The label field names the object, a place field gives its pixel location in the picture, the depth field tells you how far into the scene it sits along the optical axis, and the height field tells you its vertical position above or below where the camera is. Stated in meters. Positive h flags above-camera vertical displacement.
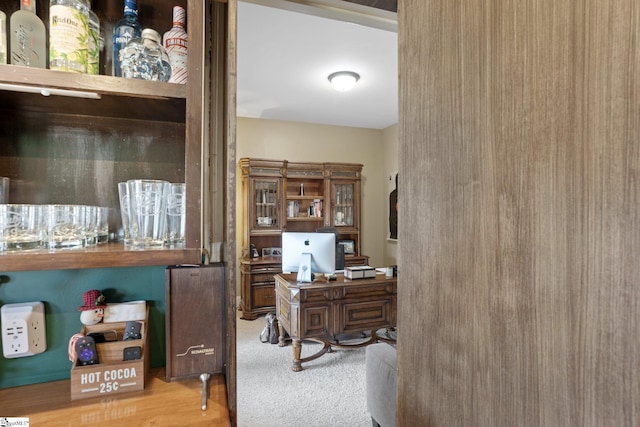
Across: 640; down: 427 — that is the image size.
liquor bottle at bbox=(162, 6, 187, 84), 0.83 +0.43
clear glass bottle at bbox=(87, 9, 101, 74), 0.79 +0.41
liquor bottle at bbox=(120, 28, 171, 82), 0.82 +0.39
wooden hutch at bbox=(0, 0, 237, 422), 0.75 +0.24
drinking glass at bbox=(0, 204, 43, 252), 0.77 -0.03
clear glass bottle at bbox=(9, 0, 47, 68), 0.76 +0.42
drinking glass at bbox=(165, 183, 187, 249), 0.88 +0.00
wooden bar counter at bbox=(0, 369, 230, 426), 0.81 -0.50
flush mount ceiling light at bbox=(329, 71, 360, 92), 3.30 +1.37
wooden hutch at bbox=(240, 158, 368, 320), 4.34 +0.07
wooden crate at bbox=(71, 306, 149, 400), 0.88 -0.43
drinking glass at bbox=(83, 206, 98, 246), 0.85 -0.03
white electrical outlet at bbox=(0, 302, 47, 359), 0.91 -0.32
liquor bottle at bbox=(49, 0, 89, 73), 0.73 +0.40
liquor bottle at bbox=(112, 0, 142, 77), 0.85 +0.48
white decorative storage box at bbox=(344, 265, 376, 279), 3.12 -0.56
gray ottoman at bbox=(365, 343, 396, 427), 1.84 -0.98
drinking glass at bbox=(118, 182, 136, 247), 0.86 +0.01
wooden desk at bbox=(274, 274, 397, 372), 2.87 -0.85
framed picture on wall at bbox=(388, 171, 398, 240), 5.07 +0.10
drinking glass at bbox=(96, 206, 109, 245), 0.91 -0.03
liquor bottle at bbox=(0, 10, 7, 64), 0.73 +0.39
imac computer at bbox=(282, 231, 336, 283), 3.16 -0.35
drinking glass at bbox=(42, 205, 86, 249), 0.80 -0.03
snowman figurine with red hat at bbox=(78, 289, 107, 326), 0.95 -0.28
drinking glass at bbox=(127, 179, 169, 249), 0.86 +0.01
